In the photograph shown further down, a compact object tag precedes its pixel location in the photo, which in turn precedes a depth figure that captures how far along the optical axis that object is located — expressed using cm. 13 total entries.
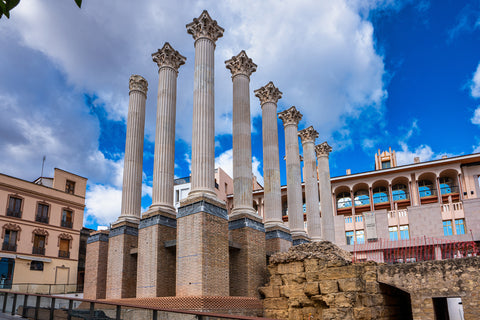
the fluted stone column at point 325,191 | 2979
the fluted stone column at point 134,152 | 2220
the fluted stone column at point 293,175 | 2645
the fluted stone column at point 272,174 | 2281
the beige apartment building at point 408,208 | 3716
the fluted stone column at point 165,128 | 2028
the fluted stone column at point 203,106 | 1836
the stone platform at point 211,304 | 1534
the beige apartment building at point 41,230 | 3378
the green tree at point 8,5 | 376
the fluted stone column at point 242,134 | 2127
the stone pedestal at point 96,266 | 2189
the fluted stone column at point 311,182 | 2802
